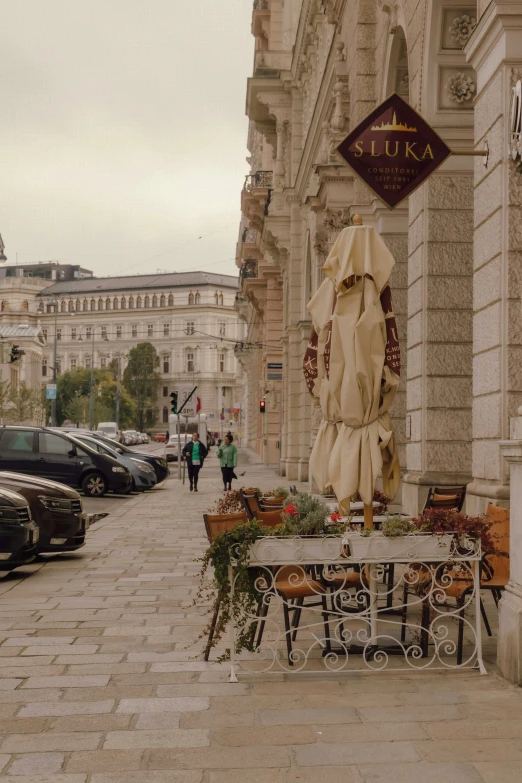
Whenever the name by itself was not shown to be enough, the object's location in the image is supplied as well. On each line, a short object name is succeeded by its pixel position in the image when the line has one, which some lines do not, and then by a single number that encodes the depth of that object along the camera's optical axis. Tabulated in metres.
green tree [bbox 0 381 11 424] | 94.49
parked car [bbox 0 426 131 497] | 27.47
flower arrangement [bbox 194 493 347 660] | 7.27
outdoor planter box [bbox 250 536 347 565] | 7.34
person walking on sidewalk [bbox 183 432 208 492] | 32.69
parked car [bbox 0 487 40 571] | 12.63
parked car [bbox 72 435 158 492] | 30.41
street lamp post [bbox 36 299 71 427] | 167.07
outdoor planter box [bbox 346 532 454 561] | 7.46
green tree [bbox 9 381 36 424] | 101.56
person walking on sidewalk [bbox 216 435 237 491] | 30.94
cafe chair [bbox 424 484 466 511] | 12.27
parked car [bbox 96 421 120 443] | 94.19
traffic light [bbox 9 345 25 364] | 59.69
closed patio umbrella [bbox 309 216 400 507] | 8.59
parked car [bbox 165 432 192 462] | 57.98
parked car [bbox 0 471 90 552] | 14.21
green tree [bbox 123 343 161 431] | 154.12
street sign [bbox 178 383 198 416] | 36.22
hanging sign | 11.14
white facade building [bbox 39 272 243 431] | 159.62
